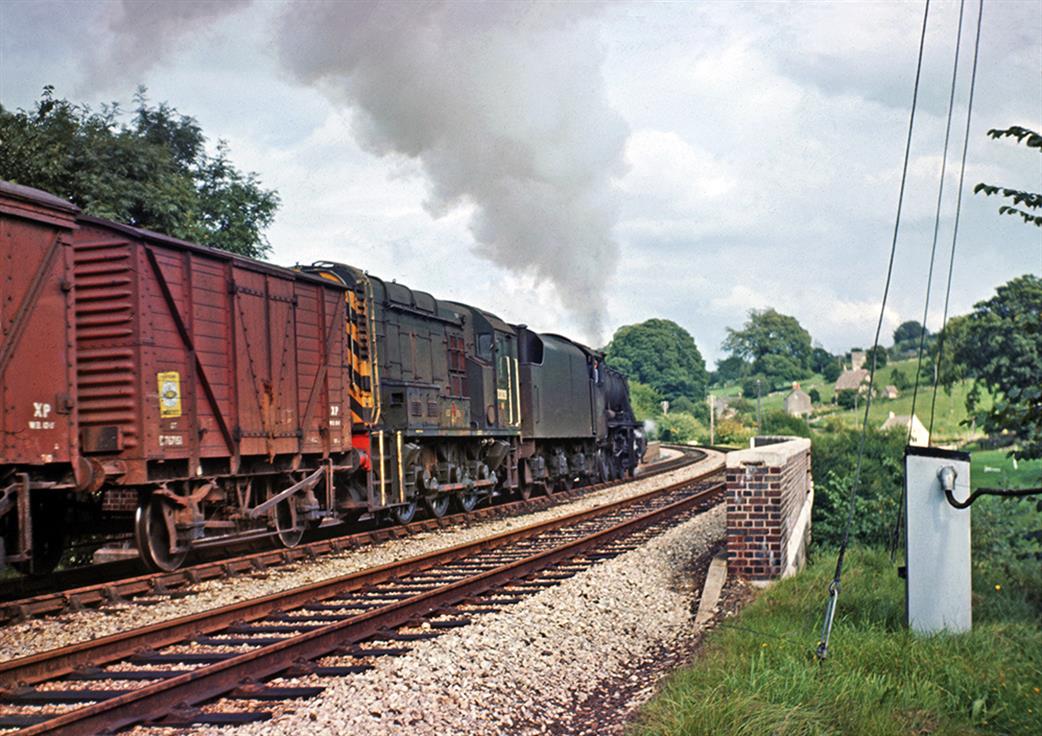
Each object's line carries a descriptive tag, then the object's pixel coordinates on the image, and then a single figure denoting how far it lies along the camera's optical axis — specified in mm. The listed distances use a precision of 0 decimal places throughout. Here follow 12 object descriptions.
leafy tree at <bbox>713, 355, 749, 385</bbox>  134500
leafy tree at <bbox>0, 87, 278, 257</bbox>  15109
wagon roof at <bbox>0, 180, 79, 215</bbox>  8055
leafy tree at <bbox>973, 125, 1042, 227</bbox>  7081
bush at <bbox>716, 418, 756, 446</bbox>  60656
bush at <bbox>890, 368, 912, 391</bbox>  86562
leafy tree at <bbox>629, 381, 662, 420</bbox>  68500
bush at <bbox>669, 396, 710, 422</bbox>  83250
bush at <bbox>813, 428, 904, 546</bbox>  14312
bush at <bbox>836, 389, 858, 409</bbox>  86188
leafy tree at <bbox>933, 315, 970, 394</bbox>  37062
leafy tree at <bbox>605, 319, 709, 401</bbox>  96438
